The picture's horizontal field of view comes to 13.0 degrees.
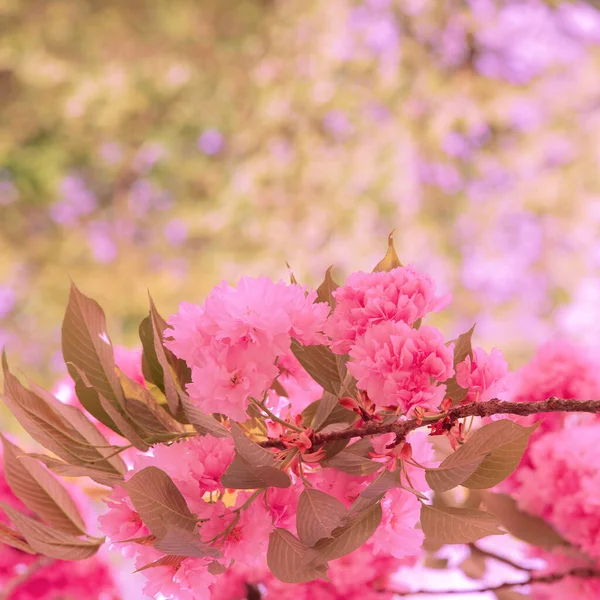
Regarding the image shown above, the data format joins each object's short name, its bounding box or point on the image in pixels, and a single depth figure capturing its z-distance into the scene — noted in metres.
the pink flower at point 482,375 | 1.34
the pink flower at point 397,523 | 1.35
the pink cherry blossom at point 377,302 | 1.33
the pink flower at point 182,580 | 1.33
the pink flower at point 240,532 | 1.34
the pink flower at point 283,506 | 1.36
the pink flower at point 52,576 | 1.67
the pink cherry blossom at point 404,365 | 1.31
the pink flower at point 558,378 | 1.58
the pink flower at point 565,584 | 1.54
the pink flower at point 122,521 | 1.35
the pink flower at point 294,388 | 1.41
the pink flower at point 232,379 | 1.32
